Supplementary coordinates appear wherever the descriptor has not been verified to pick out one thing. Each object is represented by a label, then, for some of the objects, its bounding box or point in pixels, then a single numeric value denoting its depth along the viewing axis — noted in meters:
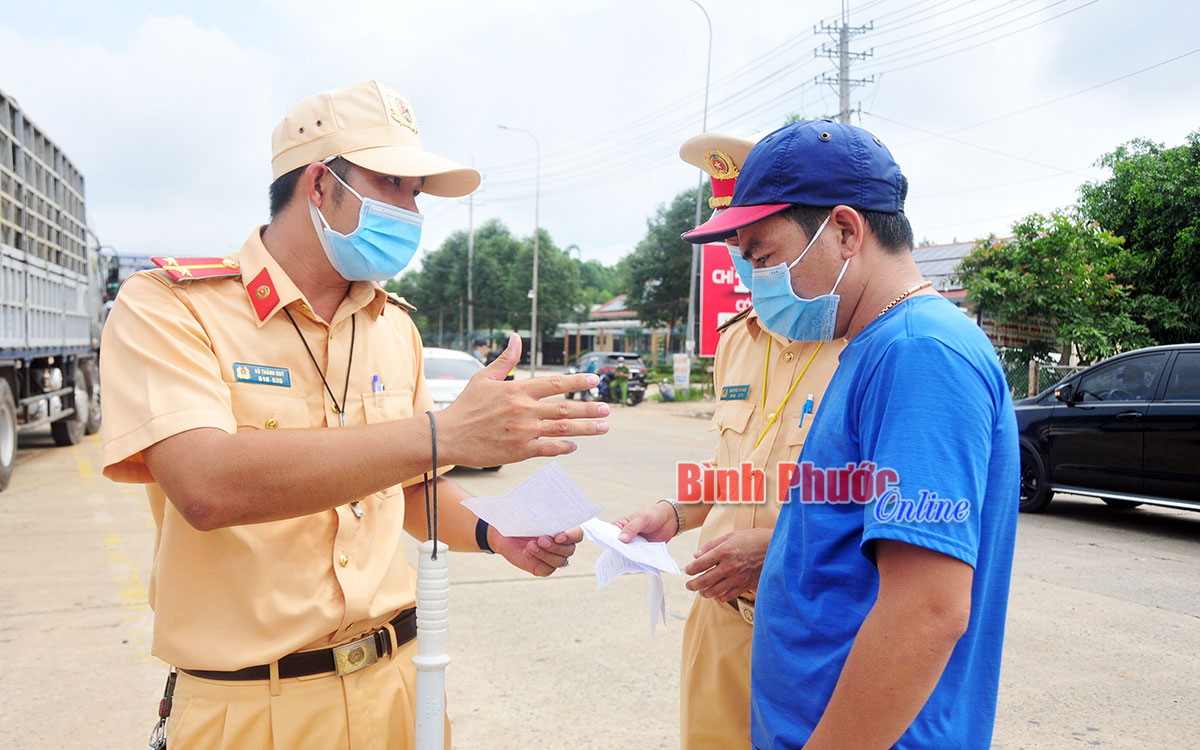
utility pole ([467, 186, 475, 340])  49.45
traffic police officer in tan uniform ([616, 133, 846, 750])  2.04
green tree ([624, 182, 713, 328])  38.69
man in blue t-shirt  1.18
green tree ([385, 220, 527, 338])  52.25
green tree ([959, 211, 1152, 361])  14.59
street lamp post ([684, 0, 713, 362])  23.98
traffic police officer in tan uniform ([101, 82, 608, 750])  1.45
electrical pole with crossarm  19.53
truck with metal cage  8.59
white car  9.88
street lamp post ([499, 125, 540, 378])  36.85
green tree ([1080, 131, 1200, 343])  15.07
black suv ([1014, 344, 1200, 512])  6.86
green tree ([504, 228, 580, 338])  50.56
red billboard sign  15.63
